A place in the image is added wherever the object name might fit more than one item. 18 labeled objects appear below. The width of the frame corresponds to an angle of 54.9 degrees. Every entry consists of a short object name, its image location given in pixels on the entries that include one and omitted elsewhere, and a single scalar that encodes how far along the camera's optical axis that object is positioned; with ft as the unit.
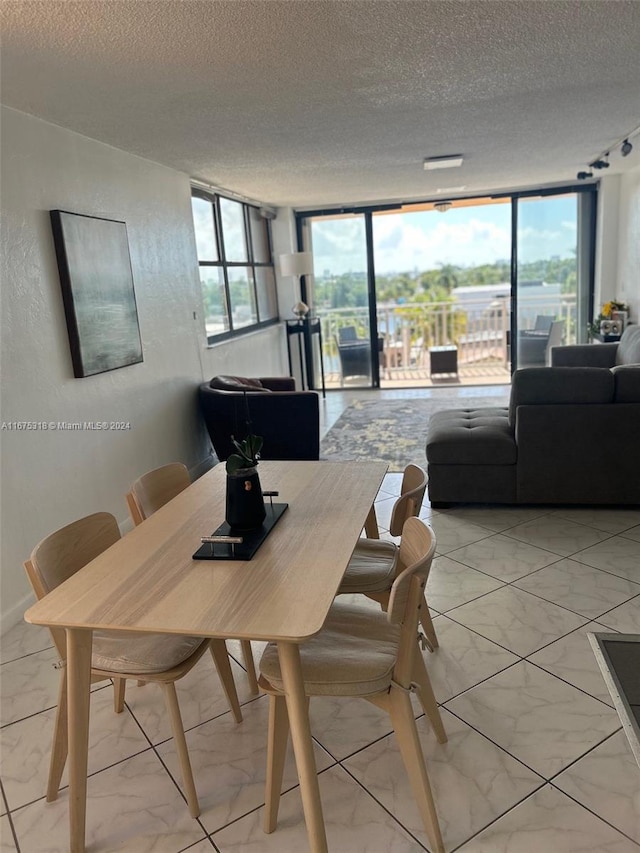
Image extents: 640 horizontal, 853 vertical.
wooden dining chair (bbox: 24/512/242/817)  5.55
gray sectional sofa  11.30
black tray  5.58
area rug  16.28
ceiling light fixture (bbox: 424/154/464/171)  15.65
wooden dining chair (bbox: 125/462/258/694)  7.23
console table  23.71
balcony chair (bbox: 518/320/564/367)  24.11
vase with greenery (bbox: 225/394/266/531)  6.02
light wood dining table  4.53
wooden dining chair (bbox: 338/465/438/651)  6.61
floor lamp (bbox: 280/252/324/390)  22.53
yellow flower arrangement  20.30
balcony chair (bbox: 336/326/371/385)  25.93
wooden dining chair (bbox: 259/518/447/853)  4.98
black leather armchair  14.28
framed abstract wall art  10.34
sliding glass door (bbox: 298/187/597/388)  23.73
